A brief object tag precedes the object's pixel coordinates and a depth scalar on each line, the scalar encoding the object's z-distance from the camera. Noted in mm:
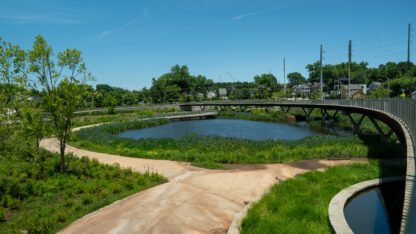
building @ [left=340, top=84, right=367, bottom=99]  107506
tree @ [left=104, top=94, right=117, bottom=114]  88644
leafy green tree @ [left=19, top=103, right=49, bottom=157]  16547
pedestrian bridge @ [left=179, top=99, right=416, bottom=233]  6807
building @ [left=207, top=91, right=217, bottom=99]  177625
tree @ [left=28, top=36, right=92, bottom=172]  17295
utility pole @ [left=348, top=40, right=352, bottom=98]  58706
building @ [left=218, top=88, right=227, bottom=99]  172500
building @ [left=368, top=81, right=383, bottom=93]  135188
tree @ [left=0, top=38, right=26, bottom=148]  15070
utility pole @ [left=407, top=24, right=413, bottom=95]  44359
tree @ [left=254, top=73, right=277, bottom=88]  146538
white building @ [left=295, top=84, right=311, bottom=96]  166125
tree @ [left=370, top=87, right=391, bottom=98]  86619
